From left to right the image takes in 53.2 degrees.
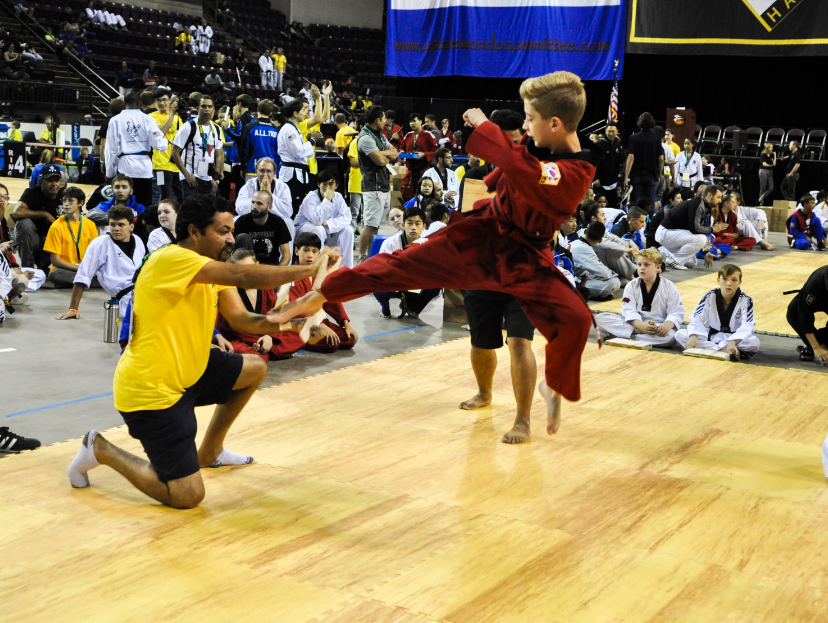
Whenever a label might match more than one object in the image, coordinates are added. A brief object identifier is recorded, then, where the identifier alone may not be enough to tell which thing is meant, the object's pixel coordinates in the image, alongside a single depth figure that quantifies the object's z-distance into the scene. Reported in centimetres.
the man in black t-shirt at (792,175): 1548
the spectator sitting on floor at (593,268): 805
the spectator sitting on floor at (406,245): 655
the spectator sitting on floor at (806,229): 1254
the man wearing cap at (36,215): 757
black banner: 1476
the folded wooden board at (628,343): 625
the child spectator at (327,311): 560
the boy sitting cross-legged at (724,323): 600
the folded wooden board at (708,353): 597
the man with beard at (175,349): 292
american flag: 1509
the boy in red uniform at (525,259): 302
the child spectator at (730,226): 1177
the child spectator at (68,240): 736
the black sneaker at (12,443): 358
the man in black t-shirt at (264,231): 660
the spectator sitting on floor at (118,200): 749
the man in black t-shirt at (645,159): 1131
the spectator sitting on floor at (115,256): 647
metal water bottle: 553
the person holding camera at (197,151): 843
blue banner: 1652
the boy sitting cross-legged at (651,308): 621
